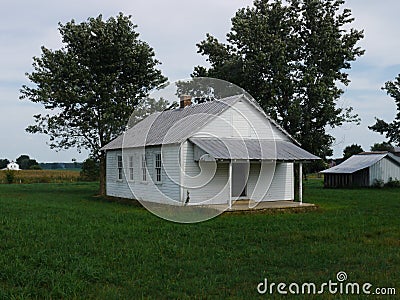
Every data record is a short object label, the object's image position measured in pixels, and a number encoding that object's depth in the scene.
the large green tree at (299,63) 29.91
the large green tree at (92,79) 30.80
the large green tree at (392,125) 44.00
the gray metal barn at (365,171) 40.66
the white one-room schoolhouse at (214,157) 21.14
